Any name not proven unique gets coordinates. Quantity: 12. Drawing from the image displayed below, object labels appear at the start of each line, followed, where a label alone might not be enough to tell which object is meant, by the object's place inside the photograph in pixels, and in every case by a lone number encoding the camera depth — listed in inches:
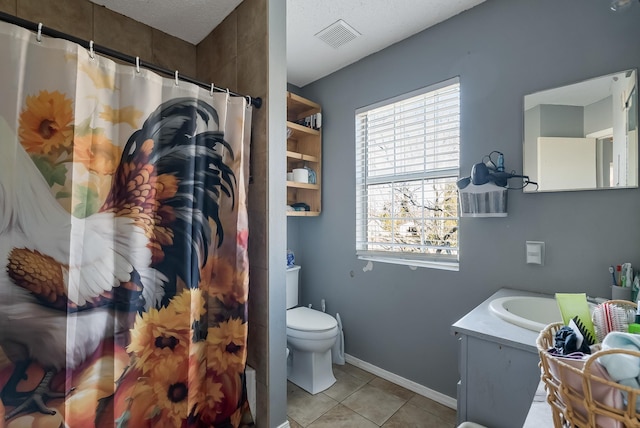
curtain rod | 36.4
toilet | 77.8
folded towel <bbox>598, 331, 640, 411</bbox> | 14.6
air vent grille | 76.0
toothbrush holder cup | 48.5
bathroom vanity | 37.6
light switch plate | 59.9
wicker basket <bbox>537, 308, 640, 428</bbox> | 14.4
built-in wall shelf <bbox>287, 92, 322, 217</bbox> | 96.3
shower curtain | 37.6
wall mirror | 51.8
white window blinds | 75.9
